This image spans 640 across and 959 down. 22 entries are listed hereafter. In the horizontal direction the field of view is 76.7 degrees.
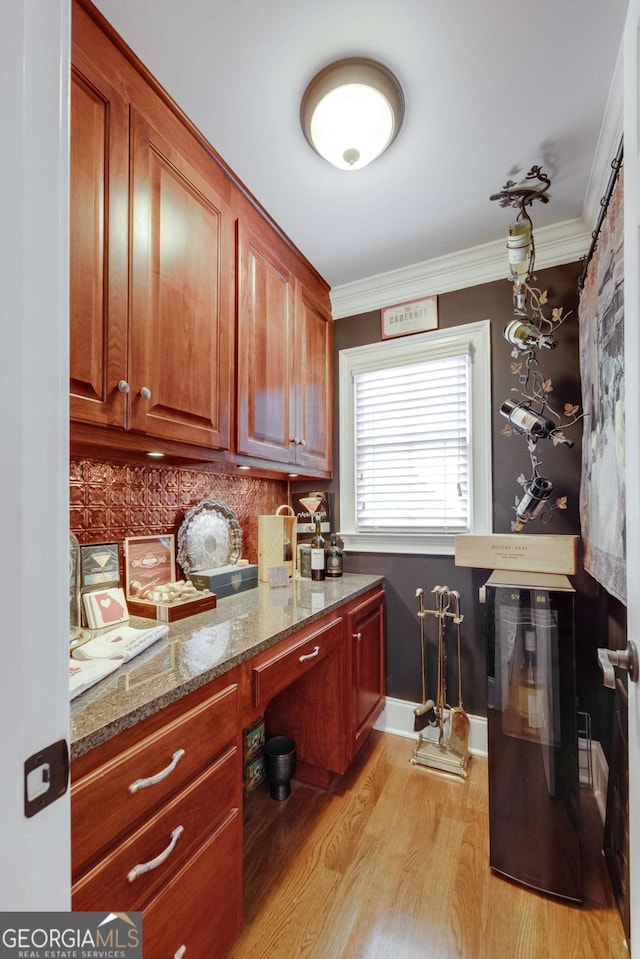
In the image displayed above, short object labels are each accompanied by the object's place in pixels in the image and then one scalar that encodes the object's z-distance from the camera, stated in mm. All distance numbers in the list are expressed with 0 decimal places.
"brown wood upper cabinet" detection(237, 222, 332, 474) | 1719
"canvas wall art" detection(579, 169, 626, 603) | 1190
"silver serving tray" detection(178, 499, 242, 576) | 1768
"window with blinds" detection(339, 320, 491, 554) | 2184
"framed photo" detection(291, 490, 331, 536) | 2443
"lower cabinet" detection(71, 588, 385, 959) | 751
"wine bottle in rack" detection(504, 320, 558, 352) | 1795
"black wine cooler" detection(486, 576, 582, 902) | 1354
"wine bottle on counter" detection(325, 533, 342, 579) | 2279
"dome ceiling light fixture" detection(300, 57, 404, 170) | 1232
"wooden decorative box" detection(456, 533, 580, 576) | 1617
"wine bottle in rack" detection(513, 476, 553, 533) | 1797
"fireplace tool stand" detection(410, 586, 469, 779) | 1993
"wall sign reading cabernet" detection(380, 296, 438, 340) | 2287
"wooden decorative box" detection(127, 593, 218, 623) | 1404
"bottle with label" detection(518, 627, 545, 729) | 1436
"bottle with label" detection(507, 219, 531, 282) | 1682
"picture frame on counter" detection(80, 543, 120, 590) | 1334
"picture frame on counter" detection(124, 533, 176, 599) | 1527
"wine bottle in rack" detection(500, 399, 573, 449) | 1765
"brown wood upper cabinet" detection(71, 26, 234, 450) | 1077
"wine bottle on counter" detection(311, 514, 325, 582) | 2215
